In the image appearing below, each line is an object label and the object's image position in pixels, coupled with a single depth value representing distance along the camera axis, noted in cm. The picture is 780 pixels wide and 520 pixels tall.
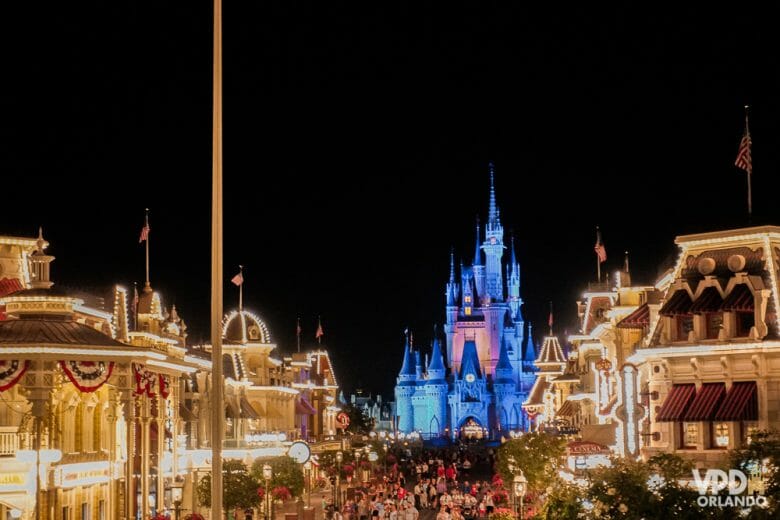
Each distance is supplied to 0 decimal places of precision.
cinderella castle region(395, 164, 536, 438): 17338
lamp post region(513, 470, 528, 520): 4147
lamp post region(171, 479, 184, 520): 3981
